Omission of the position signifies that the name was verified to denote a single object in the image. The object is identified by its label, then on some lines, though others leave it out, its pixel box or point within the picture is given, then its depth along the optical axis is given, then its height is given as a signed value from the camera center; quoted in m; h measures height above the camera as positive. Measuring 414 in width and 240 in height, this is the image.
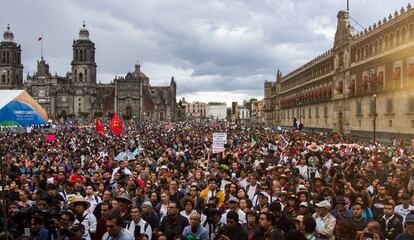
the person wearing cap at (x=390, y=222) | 7.71 -1.82
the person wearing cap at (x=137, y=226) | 7.17 -1.72
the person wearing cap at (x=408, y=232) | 6.51 -1.66
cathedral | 134.50 +8.46
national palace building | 34.50 +3.41
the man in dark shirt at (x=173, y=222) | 7.34 -1.72
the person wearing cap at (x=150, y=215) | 7.91 -1.72
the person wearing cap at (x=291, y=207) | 8.31 -1.65
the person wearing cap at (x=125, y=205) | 7.80 -1.51
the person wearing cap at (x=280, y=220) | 7.42 -1.69
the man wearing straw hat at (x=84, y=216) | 7.50 -1.64
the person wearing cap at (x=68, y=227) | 6.25 -1.56
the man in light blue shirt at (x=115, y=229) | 6.14 -1.51
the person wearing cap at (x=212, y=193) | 9.94 -1.71
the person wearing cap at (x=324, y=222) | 7.07 -1.66
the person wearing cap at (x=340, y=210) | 7.90 -1.63
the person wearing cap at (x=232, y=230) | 6.80 -1.69
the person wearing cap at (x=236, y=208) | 8.45 -1.69
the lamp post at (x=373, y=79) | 39.12 +3.31
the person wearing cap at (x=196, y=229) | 6.99 -1.72
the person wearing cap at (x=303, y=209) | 8.10 -1.64
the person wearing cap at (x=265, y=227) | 6.72 -1.63
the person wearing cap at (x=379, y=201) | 8.78 -1.72
